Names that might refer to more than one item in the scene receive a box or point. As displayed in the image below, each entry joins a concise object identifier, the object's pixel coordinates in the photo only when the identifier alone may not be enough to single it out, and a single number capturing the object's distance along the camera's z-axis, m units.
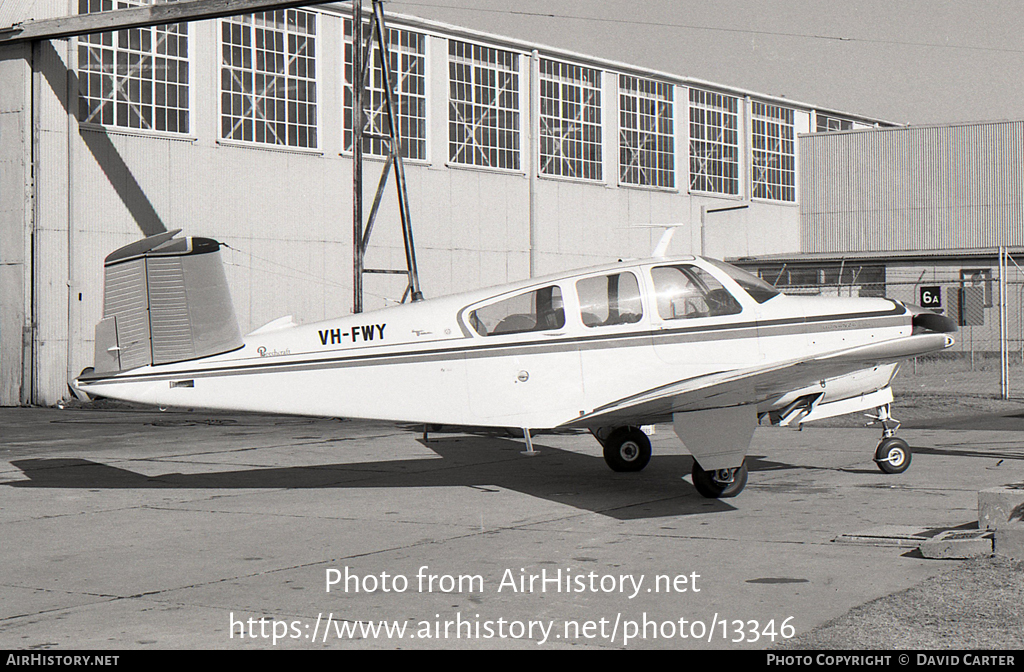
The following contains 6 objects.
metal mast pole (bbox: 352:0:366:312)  25.84
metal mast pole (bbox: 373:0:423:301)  27.22
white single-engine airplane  10.45
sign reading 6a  25.88
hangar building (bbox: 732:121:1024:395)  46.31
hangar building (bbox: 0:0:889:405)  29.03
